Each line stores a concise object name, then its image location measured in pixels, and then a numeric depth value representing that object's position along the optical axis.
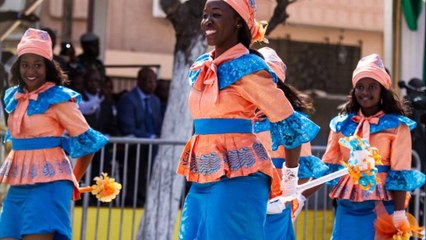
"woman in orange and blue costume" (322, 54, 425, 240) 11.71
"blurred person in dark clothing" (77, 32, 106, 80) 18.13
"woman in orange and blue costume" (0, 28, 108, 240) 10.79
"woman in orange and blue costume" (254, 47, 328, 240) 11.01
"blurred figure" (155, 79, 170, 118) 19.26
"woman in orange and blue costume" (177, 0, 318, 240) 8.73
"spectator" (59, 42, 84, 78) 17.32
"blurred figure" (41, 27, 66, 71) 15.30
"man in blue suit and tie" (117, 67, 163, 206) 17.63
